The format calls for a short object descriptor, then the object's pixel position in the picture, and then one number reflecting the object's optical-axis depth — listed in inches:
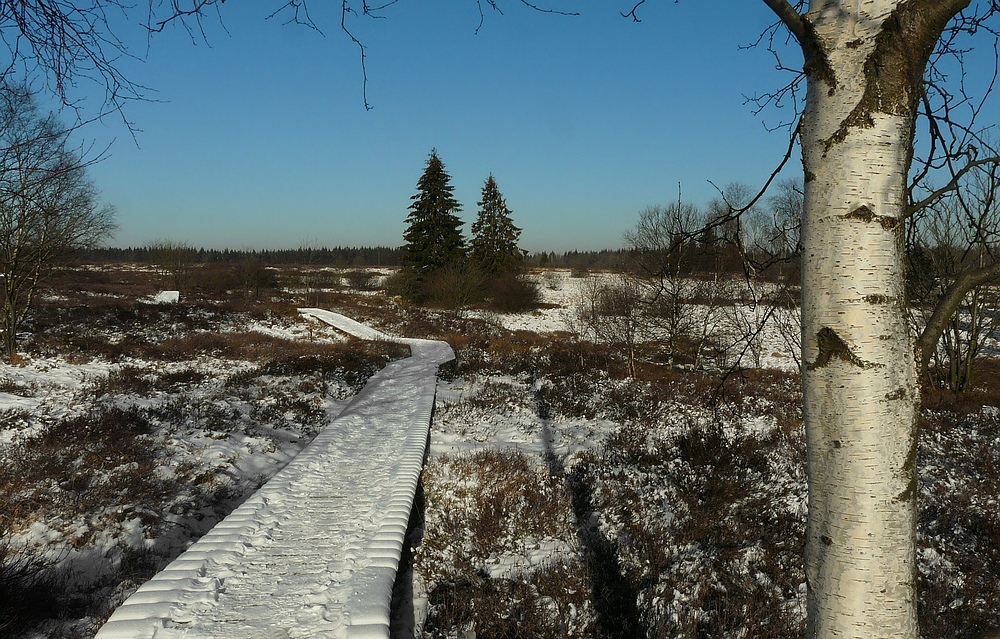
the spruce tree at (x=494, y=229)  1657.4
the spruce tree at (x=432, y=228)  1471.5
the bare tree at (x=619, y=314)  573.3
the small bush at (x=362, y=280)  1891.0
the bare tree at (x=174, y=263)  1695.4
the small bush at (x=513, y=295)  1364.4
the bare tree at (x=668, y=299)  514.9
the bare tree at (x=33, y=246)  546.4
